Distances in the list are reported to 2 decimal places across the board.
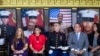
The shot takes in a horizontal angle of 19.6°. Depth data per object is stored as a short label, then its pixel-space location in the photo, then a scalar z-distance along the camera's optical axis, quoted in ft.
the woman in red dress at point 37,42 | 18.85
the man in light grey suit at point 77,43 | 18.92
